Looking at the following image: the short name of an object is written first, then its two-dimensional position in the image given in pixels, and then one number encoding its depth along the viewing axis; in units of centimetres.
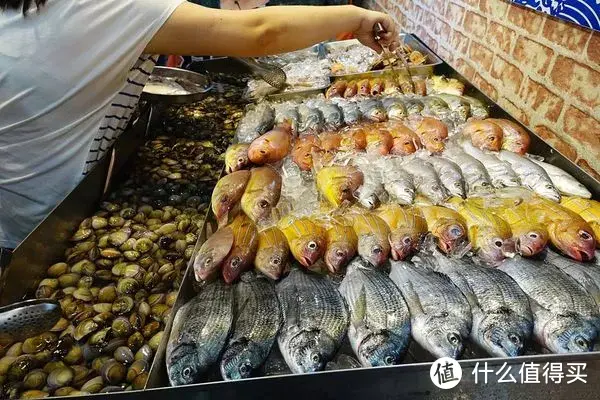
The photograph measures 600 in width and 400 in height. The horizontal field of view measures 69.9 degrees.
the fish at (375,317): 127
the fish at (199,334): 121
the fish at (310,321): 124
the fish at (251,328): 123
